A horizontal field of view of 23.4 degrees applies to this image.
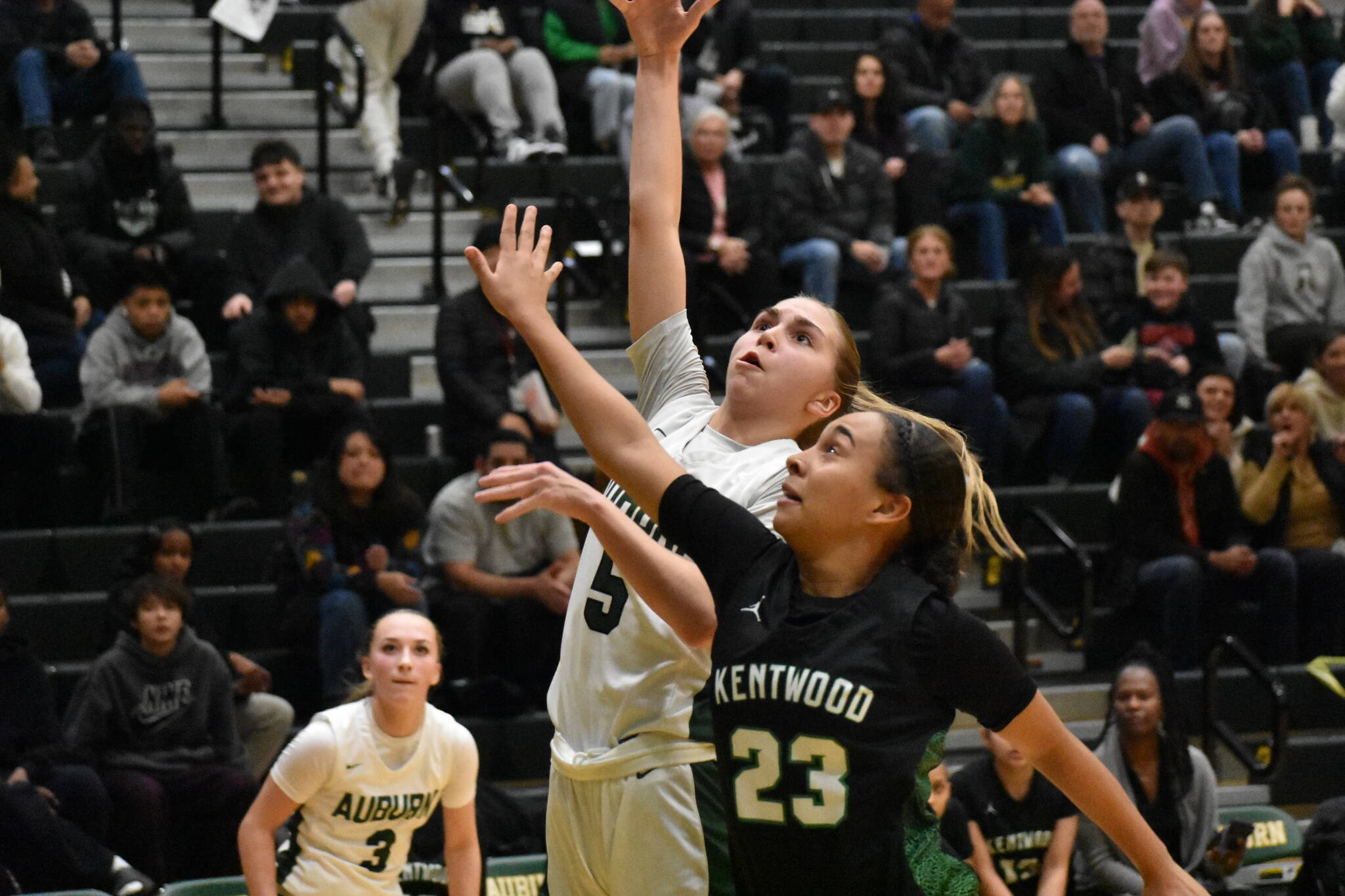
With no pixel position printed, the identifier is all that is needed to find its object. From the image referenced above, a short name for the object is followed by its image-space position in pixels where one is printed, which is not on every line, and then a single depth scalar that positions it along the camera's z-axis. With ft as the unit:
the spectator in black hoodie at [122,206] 49.29
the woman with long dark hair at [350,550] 41.52
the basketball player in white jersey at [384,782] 29.91
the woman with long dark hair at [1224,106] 63.67
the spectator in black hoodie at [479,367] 46.89
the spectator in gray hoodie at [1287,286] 56.12
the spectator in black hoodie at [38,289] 46.25
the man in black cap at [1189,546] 47.86
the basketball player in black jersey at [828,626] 14.57
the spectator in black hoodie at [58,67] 53.32
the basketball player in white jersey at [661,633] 17.39
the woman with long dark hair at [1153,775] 39.15
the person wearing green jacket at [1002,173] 57.07
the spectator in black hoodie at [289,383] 46.46
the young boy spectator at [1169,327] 52.70
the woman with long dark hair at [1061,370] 51.52
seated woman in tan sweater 48.72
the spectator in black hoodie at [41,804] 35.14
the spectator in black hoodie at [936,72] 60.54
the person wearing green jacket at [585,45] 59.83
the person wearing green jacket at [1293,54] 67.42
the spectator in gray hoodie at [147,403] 45.11
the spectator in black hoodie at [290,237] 49.29
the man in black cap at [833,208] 53.42
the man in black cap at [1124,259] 55.22
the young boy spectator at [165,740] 37.15
